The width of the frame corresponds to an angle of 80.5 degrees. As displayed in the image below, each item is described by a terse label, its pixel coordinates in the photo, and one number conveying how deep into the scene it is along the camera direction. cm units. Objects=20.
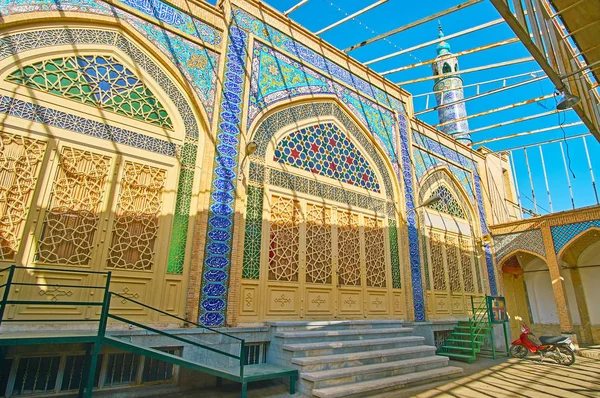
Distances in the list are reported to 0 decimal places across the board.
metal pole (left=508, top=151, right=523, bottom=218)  1380
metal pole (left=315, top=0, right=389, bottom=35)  780
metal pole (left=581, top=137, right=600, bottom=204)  1080
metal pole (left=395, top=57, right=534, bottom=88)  906
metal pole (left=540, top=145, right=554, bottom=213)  1285
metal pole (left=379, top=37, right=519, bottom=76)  870
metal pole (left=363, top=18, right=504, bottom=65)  854
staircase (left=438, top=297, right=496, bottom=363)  781
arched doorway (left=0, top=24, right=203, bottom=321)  424
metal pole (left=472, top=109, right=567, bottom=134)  1062
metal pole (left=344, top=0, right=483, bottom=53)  752
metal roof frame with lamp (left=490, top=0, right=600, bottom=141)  371
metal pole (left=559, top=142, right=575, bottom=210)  1223
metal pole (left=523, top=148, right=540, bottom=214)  1303
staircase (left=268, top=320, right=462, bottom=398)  463
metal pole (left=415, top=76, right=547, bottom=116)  952
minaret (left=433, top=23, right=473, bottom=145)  1755
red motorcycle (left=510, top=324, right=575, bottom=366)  732
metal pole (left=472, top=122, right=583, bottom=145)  1129
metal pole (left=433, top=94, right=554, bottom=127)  969
